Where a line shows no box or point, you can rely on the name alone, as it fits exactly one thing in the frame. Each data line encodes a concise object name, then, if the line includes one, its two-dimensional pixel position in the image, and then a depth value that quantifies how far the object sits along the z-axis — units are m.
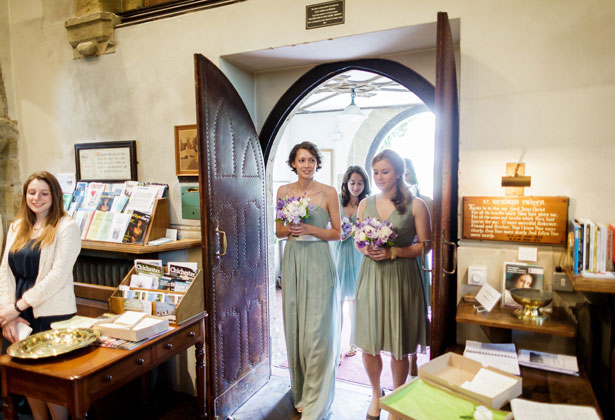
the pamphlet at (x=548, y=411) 1.47
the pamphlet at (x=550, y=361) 1.95
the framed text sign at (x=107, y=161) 3.56
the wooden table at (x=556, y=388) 1.73
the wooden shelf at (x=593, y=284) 1.94
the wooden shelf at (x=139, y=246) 3.05
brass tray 2.11
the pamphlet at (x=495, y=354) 1.95
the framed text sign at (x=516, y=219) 2.31
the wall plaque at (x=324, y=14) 2.76
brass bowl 2.13
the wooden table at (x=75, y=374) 1.99
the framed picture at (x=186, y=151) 3.30
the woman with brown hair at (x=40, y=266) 2.63
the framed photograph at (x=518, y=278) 2.30
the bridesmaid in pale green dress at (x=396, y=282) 2.85
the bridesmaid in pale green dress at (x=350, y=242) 4.01
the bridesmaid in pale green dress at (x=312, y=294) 3.07
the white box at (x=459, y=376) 1.61
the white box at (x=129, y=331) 2.33
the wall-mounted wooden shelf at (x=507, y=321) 2.05
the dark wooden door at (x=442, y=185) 1.93
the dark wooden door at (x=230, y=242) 2.76
